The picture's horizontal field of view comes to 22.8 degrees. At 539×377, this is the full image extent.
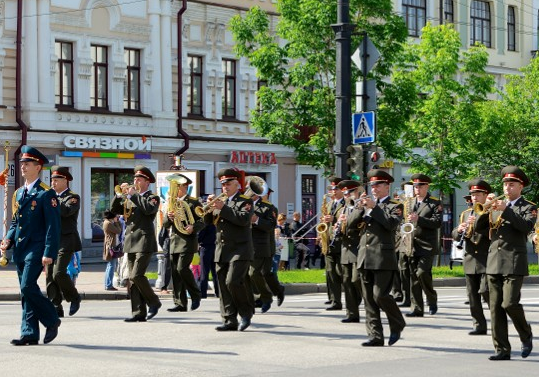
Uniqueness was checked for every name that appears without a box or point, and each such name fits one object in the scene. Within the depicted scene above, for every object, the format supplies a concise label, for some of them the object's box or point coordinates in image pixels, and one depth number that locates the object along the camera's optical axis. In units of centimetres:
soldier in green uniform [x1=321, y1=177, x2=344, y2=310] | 1870
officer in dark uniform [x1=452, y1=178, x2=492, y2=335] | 1526
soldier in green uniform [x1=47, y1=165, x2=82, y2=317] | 1695
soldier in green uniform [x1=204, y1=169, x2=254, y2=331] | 1559
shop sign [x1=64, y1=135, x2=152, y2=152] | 3778
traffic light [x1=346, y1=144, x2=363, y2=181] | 2269
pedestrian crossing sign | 2369
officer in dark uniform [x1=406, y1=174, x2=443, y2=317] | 1814
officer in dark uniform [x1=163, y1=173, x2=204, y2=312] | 1817
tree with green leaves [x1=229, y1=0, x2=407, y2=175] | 3272
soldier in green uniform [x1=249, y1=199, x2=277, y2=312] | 1795
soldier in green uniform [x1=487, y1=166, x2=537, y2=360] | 1291
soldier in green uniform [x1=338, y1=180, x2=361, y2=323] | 1669
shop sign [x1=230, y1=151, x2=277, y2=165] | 4269
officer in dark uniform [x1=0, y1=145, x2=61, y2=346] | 1348
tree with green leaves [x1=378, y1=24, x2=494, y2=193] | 3584
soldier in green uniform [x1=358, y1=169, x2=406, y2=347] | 1402
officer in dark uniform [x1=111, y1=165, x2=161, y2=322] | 1667
